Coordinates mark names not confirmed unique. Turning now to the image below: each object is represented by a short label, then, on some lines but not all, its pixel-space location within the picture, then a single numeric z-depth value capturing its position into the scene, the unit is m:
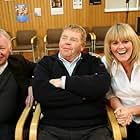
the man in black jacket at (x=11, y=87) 1.85
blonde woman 1.79
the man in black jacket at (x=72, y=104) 1.71
